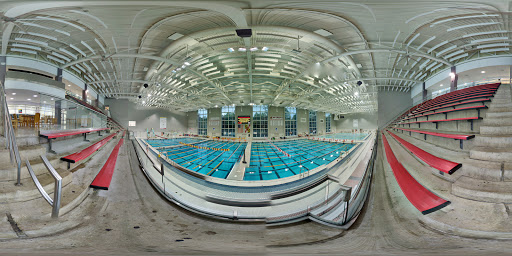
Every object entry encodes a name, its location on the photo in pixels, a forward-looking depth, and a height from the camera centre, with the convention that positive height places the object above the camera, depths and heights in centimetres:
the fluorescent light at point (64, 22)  523 +356
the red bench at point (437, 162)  345 -70
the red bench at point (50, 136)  475 -18
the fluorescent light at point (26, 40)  509 +277
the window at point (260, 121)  4334 +228
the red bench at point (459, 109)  469 +66
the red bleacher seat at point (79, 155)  463 -74
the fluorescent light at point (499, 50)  510 +237
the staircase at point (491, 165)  328 -69
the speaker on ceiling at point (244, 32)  672 +396
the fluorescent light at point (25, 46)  562 +285
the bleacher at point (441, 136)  329 -22
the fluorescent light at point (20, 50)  590 +286
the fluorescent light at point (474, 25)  504 +313
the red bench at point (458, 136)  413 -17
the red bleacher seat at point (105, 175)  457 -136
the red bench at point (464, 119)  460 +30
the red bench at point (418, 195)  300 -114
